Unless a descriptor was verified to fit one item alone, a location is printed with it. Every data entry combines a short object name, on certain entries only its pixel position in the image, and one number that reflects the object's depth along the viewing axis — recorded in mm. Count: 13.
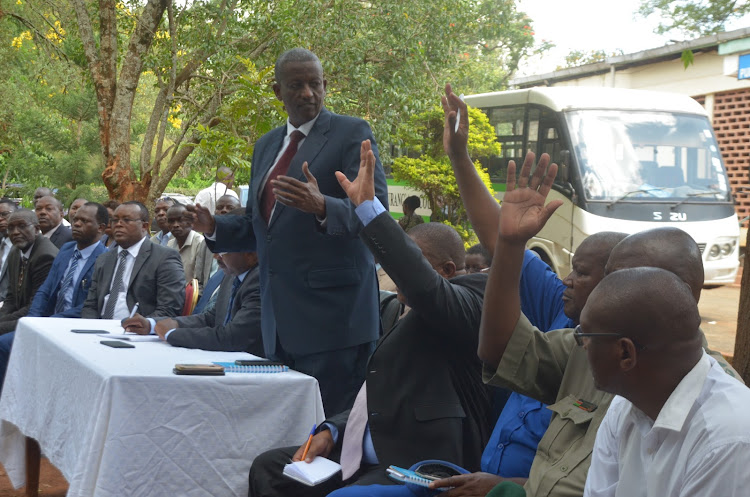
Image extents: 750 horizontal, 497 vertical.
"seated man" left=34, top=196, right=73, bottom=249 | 8805
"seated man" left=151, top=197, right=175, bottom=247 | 9055
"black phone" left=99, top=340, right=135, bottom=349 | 4257
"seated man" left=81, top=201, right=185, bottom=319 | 6125
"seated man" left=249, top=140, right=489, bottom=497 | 3062
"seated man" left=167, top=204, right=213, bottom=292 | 7984
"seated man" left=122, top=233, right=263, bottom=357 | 4457
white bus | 12133
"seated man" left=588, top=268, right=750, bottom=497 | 1871
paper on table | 4648
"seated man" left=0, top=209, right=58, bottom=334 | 7602
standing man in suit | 3887
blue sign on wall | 14453
